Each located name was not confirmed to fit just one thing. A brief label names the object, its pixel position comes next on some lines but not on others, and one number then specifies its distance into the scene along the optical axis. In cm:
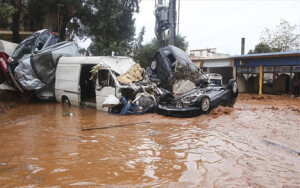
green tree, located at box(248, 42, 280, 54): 3044
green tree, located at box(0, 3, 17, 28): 941
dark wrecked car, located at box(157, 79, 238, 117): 838
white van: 944
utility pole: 1653
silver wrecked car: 1132
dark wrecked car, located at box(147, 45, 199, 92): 1241
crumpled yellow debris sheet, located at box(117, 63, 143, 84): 967
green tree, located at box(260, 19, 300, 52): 2984
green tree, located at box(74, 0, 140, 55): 1914
